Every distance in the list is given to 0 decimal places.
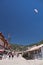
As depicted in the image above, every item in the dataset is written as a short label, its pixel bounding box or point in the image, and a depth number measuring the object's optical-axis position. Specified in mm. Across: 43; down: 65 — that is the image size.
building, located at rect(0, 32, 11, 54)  13973
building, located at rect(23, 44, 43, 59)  12513
